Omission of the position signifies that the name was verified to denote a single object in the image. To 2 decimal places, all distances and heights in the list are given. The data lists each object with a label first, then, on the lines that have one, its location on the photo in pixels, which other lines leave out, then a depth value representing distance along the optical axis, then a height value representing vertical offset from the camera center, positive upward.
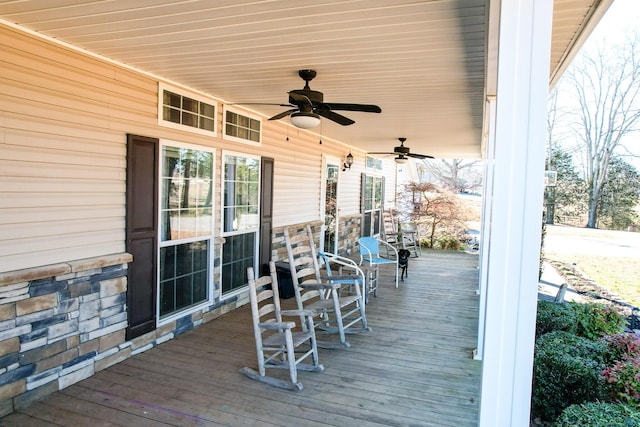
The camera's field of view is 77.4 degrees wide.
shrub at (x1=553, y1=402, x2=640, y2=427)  1.71 -0.96
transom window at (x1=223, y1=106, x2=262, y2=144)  5.10 +0.88
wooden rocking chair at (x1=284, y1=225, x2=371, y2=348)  4.03 -1.13
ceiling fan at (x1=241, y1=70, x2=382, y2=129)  3.56 +0.80
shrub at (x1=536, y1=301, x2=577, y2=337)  3.29 -0.99
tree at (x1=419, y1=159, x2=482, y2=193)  19.94 +1.45
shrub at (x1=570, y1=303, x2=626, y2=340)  2.78 -0.91
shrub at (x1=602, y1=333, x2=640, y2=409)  2.09 -0.94
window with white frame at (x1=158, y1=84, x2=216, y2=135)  4.10 +0.87
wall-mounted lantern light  9.02 +0.75
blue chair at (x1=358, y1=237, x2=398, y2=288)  6.53 -0.90
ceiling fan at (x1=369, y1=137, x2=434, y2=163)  7.94 +0.87
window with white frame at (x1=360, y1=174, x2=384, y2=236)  11.15 -0.22
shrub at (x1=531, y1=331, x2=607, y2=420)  2.38 -1.06
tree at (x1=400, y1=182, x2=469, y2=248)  11.79 -0.42
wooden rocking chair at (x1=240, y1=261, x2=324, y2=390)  3.22 -1.26
